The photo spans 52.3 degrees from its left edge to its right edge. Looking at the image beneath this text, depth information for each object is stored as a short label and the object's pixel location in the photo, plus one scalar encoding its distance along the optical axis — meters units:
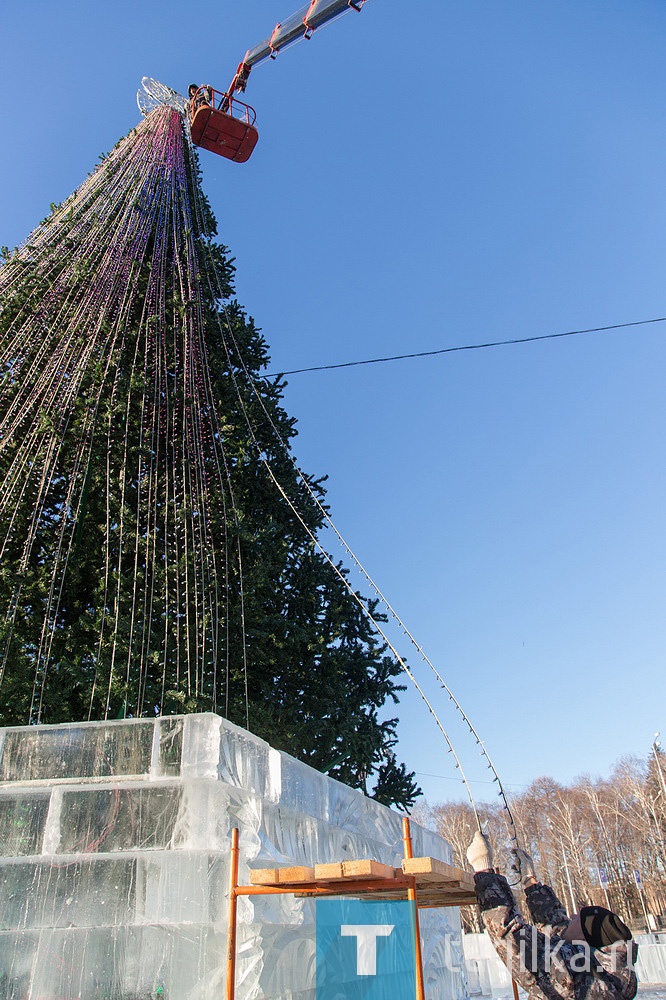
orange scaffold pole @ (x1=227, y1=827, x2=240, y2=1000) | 4.19
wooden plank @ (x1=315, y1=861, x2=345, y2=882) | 3.97
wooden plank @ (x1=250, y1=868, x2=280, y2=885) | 4.23
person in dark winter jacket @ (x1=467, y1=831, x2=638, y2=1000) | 3.74
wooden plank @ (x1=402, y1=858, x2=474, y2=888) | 4.01
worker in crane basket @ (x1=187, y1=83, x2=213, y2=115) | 13.30
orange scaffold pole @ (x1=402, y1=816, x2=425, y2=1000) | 4.05
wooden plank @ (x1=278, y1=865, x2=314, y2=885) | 4.14
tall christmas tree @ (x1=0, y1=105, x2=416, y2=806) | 8.26
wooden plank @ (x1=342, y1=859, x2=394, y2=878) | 3.87
